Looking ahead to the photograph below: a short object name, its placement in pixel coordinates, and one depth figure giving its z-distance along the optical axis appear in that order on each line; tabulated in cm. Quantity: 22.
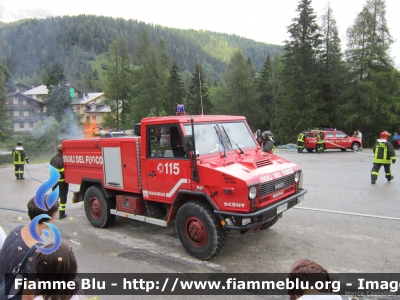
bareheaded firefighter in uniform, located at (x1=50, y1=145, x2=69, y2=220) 744
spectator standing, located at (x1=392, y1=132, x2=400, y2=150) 2590
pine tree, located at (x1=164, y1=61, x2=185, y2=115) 4547
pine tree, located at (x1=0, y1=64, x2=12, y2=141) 3716
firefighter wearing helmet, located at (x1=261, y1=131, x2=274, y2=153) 1152
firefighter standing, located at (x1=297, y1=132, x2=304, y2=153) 2284
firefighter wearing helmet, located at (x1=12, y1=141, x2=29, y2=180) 1387
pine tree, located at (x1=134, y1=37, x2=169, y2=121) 4391
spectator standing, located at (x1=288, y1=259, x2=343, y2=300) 192
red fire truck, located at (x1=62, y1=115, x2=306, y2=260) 463
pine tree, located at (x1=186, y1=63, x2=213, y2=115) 4798
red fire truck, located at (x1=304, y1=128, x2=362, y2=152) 2309
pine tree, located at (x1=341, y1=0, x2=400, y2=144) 2989
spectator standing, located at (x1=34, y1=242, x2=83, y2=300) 192
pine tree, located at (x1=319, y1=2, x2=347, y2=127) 3444
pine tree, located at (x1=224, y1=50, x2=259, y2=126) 4531
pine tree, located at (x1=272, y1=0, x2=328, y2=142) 3328
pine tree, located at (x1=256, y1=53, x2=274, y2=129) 4600
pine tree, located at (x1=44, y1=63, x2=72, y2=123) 4404
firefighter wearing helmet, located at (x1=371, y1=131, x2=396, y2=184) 1029
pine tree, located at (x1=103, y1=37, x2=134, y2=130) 4481
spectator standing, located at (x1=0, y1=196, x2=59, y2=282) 211
